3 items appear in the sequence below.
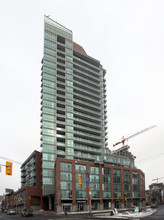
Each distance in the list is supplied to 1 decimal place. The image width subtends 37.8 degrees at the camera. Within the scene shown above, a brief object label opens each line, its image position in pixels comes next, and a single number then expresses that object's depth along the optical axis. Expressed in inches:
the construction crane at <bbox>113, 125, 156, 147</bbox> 6736.2
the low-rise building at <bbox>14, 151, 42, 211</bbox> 3897.6
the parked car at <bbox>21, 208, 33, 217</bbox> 2249.5
